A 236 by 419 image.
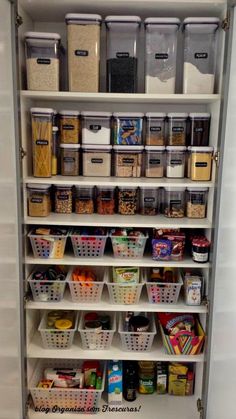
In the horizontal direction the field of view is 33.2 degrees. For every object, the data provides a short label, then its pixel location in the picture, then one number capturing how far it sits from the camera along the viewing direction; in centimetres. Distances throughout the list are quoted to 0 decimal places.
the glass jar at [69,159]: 190
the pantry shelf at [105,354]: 194
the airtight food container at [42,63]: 174
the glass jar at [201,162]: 181
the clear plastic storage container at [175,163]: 190
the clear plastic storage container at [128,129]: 187
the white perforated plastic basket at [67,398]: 196
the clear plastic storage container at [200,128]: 187
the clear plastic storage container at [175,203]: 192
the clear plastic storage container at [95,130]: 188
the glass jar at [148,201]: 196
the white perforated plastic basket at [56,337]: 194
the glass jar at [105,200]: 194
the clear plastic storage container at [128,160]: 189
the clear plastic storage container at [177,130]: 189
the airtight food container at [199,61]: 175
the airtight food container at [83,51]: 170
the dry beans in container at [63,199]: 192
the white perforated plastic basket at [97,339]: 196
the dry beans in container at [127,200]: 194
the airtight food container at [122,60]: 176
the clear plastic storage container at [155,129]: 189
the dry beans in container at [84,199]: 194
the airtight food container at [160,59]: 175
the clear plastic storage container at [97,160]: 189
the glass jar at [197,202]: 189
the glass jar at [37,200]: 186
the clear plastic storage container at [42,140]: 180
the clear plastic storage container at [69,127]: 187
